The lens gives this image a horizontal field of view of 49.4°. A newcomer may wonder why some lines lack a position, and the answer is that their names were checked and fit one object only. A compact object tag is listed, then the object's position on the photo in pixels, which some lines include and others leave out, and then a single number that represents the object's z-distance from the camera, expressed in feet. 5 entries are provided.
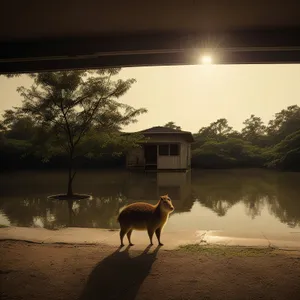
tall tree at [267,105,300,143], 155.94
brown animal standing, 19.66
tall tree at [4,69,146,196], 51.24
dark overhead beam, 16.87
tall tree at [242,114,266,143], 179.86
